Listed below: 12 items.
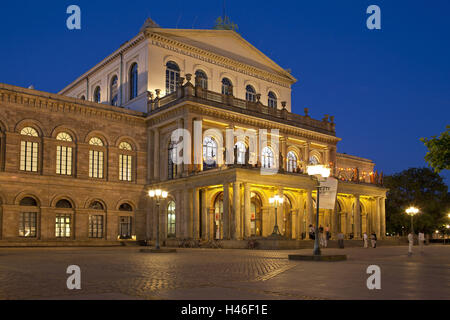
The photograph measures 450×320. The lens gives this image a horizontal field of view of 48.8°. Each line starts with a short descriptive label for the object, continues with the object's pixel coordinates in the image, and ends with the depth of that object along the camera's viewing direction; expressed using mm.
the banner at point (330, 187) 25727
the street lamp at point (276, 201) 35094
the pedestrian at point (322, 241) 39225
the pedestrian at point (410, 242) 26312
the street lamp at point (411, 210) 38419
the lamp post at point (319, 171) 21836
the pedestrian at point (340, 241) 39009
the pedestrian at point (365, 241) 40875
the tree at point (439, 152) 17750
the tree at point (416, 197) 64875
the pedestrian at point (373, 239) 40112
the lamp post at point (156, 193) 30255
